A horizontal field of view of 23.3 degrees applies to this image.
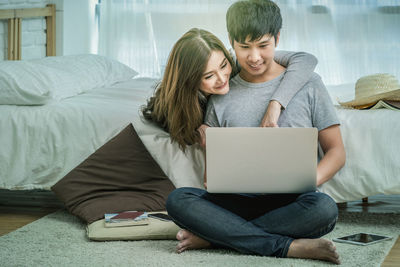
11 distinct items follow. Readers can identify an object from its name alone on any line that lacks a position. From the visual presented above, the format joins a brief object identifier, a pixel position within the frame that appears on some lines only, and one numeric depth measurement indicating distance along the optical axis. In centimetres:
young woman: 344
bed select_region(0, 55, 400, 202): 357
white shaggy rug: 311
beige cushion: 343
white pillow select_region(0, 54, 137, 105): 394
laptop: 307
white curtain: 587
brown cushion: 370
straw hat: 406
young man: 316
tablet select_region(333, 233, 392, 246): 336
